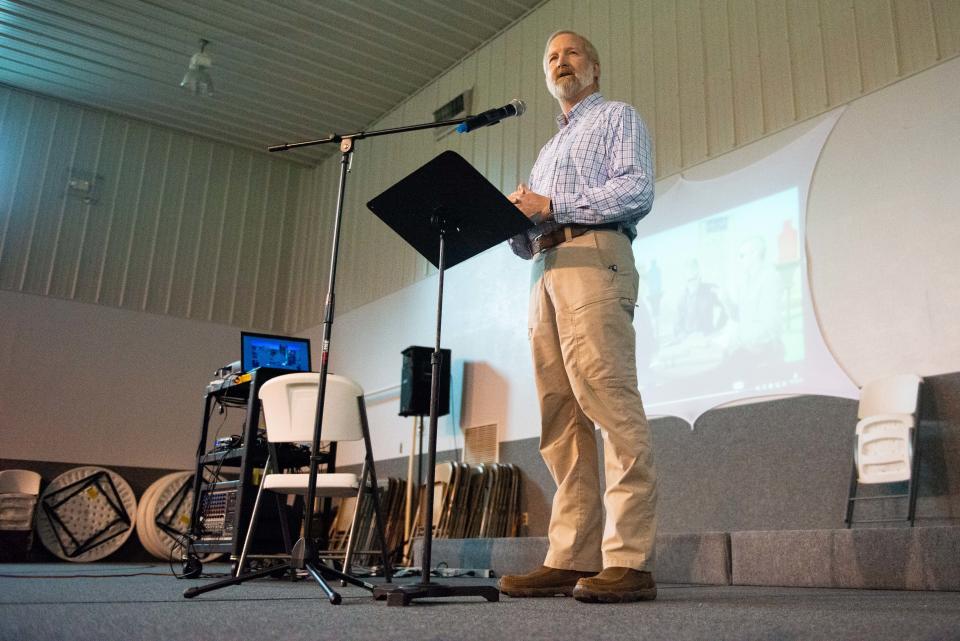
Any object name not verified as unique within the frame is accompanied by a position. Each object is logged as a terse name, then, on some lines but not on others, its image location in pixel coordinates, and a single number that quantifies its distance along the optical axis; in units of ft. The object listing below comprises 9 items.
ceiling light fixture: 21.62
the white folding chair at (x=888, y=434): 11.11
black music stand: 6.45
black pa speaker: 19.26
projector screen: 13.14
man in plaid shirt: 6.69
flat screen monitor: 16.70
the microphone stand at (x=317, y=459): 7.45
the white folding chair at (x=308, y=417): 9.94
